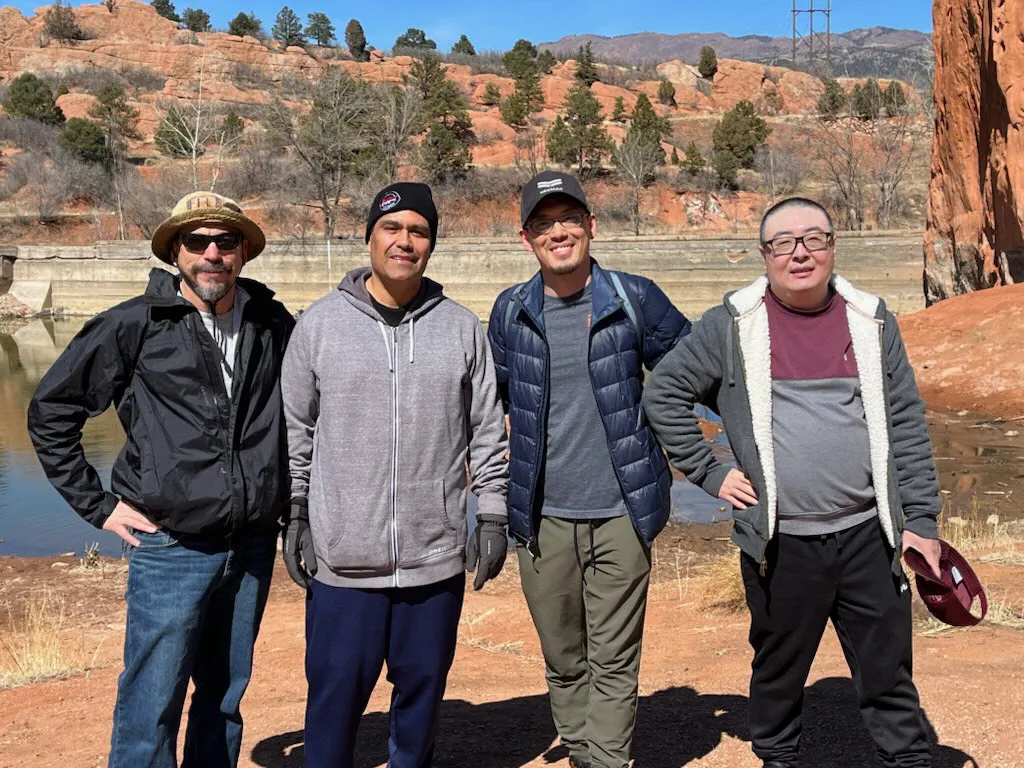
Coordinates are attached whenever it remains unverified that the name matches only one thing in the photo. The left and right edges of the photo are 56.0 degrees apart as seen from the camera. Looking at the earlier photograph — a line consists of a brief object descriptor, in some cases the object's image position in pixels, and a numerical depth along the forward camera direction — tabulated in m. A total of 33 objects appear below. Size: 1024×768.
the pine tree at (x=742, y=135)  46.56
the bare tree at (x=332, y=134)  42.41
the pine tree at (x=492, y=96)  60.28
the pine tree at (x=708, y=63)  67.06
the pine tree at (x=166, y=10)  81.81
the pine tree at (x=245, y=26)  79.56
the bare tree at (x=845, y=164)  38.00
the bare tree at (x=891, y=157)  38.03
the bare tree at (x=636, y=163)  41.91
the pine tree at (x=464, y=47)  81.38
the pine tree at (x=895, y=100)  47.65
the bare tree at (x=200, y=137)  47.72
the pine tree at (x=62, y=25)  70.81
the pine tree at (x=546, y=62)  67.88
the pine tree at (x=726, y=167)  44.44
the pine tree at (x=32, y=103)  53.25
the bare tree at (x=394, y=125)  43.34
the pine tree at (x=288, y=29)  81.19
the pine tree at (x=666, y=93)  60.16
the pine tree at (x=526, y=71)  56.38
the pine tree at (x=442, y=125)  46.25
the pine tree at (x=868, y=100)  49.69
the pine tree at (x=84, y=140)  48.19
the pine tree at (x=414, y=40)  91.69
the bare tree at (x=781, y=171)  44.46
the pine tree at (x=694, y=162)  45.25
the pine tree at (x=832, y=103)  52.53
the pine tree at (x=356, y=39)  78.38
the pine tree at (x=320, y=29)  81.50
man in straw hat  2.90
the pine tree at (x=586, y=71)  63.56
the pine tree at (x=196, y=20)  79.97
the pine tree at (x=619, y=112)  54.34
